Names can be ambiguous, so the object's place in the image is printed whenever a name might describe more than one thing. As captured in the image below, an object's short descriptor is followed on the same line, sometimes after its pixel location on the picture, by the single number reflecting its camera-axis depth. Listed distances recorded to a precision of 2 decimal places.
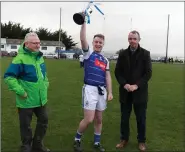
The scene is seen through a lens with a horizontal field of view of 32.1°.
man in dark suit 5.43
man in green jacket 4.79
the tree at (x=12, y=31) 92.69
